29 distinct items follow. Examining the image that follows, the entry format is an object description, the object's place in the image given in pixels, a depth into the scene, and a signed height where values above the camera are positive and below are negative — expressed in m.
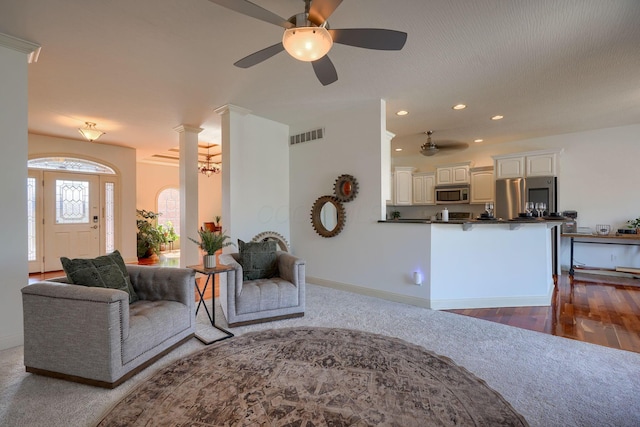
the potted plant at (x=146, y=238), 7.41 -0.69
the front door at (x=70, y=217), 5.92 -0.10
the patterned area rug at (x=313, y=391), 1.66 -1.20
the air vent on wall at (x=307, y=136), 4.79 +1.31
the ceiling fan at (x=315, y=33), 1.79 +1.24
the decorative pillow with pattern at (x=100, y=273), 2.23 -0.49
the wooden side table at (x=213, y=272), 2.69 -0.59
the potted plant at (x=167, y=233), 8.26 -0.65
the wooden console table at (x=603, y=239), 4.81 -0.52
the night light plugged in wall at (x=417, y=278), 3.68 -0.86
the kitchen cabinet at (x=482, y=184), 6.25 +0.60
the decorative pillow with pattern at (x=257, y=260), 3.41 -0.59
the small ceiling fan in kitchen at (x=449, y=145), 6.28 +1.46
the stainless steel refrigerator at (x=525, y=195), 5.48 +0.31
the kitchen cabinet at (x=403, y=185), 7.23 +0.67
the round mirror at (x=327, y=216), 4.53 -0.07
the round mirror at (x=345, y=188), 4.35 +0.37
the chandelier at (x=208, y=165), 8.24 +1.47
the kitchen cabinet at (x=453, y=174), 6.60 +0.88
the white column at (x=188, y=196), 5.21 +0.29
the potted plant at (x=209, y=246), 2.93 -0.36
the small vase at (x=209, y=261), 2.92 -0.51
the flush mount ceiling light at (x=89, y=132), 4.85 +1.37
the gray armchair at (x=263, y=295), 2.98 -0.90
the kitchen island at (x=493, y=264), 3.68 -0.69
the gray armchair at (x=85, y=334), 1.93 -0.86
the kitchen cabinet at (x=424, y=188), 7.04 +0.59
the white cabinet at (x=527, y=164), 5.53 +0.94
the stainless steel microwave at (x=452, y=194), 6.57 +0.40
